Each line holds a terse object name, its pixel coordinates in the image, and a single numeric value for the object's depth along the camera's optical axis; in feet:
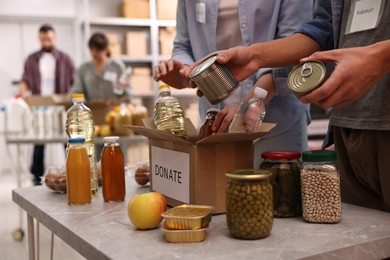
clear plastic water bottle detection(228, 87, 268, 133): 3.67
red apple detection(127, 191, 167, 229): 3.34
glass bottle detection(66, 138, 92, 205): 4.13
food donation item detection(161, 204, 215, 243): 3.03
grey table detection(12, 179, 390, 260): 2.81
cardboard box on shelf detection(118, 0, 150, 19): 20.48
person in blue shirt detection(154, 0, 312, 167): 4.94
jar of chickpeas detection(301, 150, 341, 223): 3.31
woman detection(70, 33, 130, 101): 14.69
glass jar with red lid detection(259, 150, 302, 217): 3.50
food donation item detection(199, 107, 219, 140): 4.07
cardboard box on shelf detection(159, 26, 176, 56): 20.89
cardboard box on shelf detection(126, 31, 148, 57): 20.40
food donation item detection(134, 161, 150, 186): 4.91
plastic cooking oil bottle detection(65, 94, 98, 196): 4.60
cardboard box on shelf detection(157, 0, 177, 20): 20.61
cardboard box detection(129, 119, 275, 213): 3.59
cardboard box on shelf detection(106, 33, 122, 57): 20.08
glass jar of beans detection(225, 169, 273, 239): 2.98
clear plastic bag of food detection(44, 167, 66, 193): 4.78
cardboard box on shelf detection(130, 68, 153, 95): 20.40
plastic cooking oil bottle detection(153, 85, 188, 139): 4.14
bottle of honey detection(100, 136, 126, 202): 4.23
